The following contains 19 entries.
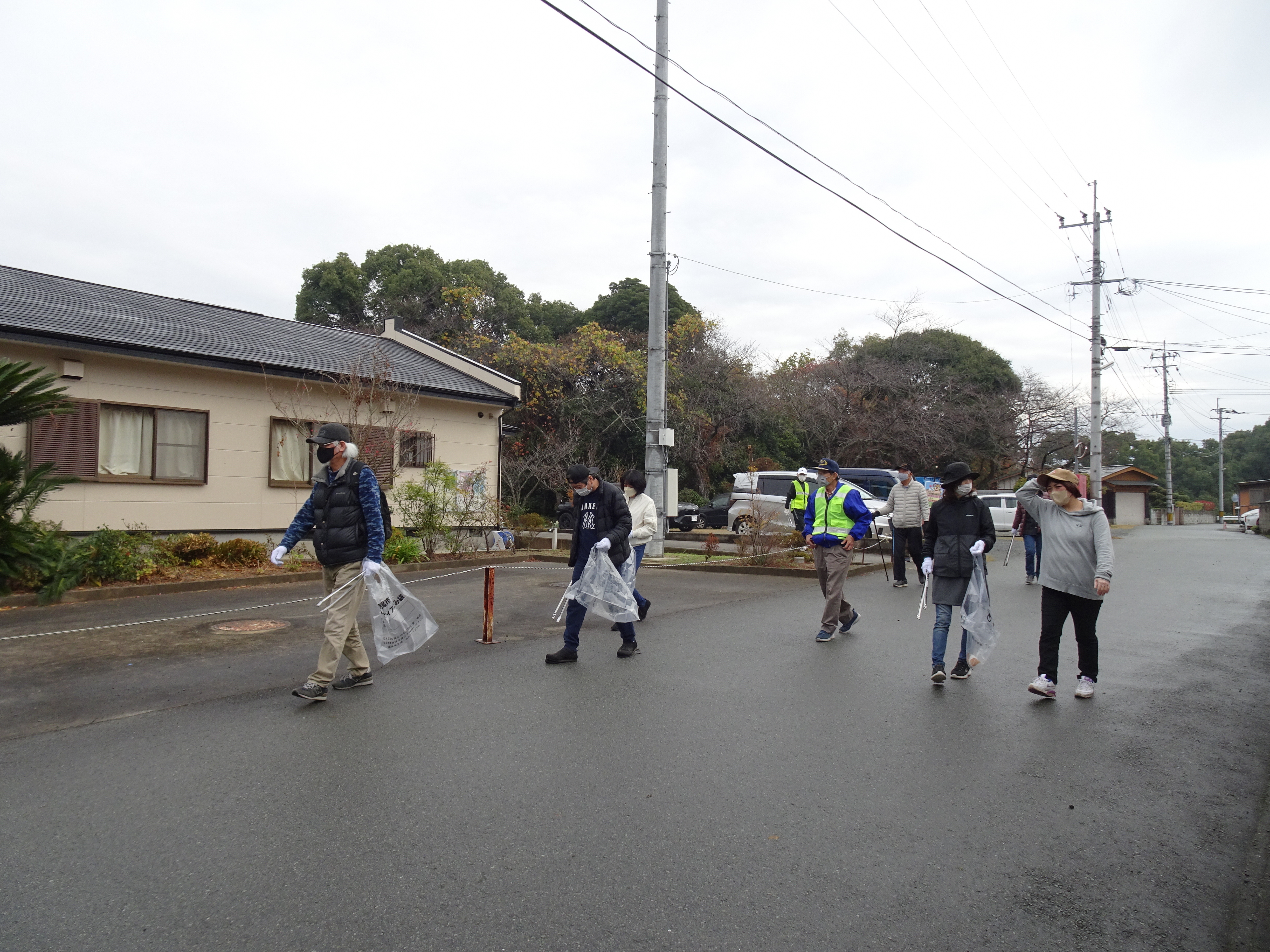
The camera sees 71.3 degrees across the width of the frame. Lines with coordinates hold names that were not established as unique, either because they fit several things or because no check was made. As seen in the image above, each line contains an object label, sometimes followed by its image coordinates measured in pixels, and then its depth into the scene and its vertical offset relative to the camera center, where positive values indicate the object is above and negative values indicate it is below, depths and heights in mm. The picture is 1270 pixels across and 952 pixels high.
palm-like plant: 10047 +87
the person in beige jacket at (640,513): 9039 -181
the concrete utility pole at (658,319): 15781 +3180
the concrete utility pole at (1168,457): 56062 +2862
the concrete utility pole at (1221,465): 68375 +2838
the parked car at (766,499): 20438 -32
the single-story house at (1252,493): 60250 +608
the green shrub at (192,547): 12672 -796
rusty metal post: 8305 -1116
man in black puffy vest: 6184 -256
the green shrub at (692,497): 28594 -17
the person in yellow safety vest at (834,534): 8680 -363
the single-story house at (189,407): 12672 +1419
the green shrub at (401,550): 14422 -926
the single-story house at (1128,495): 57906 +388
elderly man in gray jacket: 13055 -161
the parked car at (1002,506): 27828 -207
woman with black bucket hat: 6930 -358
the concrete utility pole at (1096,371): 29969 +4453
